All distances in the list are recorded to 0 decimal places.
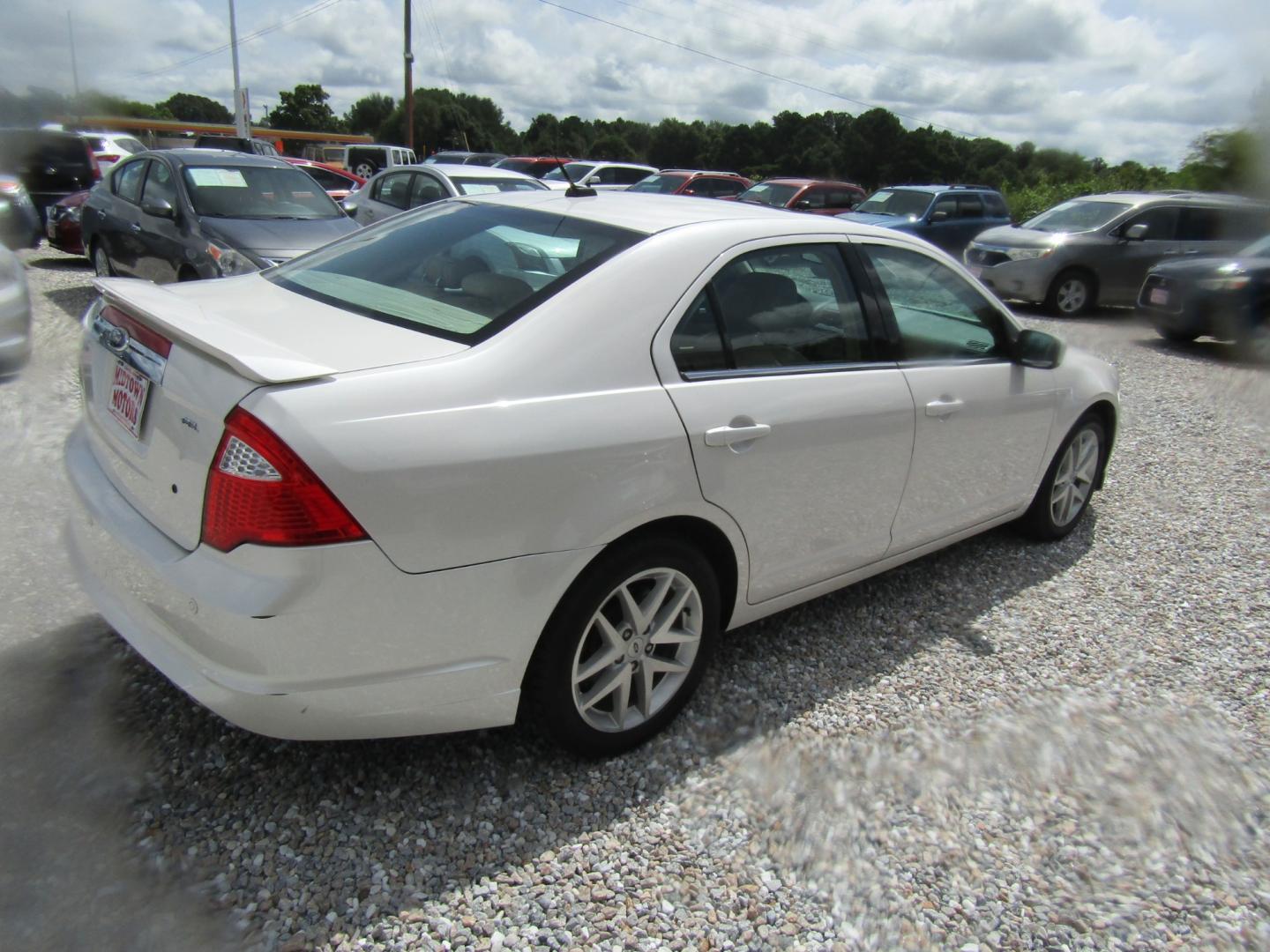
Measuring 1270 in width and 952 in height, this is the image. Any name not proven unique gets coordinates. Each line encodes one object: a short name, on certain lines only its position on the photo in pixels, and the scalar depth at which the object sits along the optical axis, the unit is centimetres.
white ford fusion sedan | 208
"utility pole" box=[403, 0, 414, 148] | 3086
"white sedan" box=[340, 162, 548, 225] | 1082
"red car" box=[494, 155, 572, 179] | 2422
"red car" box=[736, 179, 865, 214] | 1702
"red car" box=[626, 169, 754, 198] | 1878
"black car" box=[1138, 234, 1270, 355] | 991
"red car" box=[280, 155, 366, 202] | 1691
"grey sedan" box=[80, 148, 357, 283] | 734
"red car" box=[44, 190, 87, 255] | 1090
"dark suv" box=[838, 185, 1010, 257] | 1475
